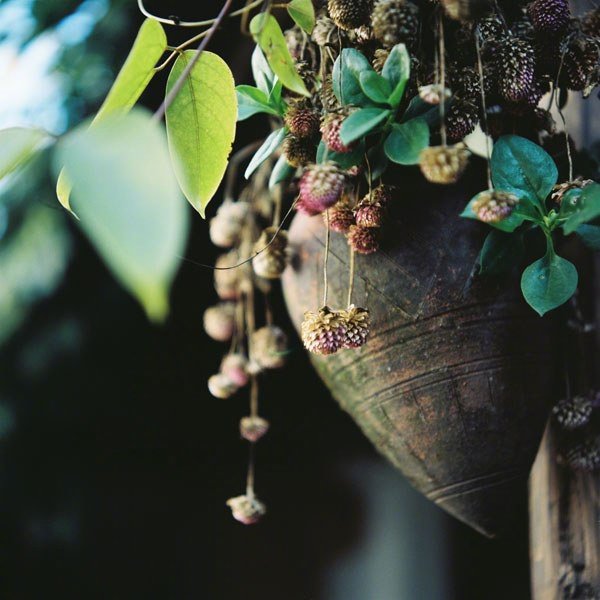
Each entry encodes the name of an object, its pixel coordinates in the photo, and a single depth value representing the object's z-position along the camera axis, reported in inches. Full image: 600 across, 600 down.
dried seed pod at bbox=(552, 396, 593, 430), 27.6
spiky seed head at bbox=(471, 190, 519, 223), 19.6
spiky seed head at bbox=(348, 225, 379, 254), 23.8
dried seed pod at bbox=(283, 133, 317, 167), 23.6
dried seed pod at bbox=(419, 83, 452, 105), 19.9
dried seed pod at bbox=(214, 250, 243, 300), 33.9
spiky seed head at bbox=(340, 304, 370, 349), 22.5
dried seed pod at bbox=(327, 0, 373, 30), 22.4
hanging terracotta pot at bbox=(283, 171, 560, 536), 24.5
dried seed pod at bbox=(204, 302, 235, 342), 33.7
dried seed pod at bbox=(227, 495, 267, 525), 30.0
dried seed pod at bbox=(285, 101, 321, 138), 23.2
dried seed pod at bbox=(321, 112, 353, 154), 21.0
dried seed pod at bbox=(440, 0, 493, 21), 20.1
